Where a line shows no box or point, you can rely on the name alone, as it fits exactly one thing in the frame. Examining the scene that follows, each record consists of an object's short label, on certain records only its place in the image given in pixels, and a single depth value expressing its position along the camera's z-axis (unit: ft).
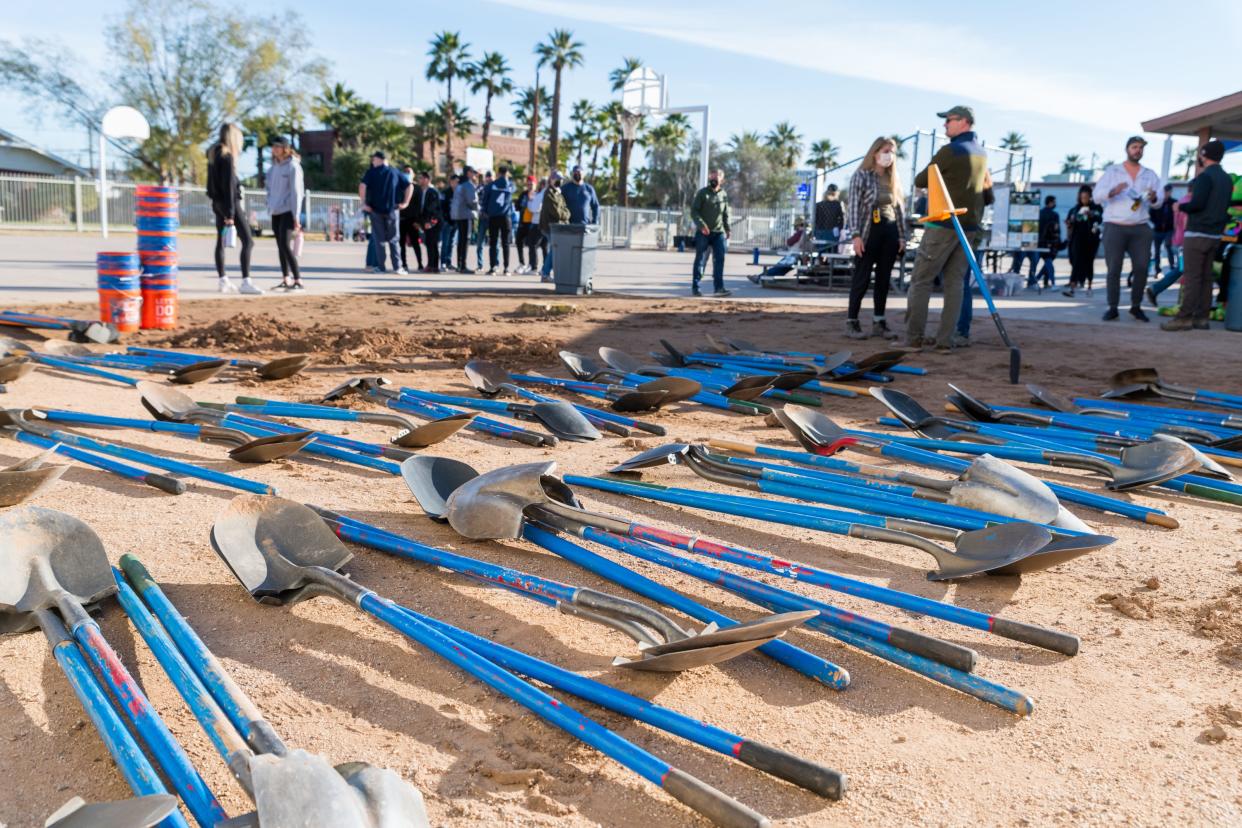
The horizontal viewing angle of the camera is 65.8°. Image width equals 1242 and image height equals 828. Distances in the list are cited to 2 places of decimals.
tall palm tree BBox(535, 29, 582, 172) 177.17
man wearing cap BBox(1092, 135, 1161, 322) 34.71
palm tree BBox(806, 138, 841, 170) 230.48
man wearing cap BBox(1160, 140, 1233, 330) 32.86
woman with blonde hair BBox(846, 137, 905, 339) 27.58
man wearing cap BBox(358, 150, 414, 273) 45.57
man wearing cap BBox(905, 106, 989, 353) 25.52
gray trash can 43.70
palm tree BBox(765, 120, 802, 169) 234.79
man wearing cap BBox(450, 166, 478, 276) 52.85
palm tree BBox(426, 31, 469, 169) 182.80
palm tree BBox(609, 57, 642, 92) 193.98
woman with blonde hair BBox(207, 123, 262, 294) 31.83
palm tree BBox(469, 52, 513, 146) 186.09
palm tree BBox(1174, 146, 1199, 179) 225.35
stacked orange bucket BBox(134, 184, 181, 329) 27.20
